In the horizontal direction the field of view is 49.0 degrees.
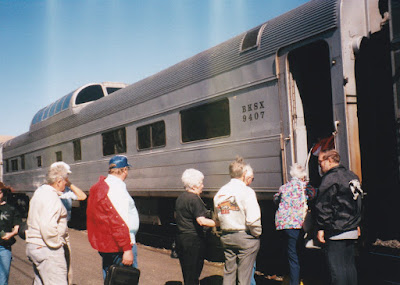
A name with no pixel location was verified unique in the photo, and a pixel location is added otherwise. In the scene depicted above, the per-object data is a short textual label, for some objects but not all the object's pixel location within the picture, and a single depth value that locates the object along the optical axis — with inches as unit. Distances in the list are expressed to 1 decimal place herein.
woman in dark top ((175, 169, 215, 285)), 181.6
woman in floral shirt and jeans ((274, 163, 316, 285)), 203.6
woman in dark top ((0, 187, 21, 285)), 195.5
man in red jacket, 154.8
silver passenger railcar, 202.7
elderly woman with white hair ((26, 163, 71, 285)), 158.7
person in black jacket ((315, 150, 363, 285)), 164.1
